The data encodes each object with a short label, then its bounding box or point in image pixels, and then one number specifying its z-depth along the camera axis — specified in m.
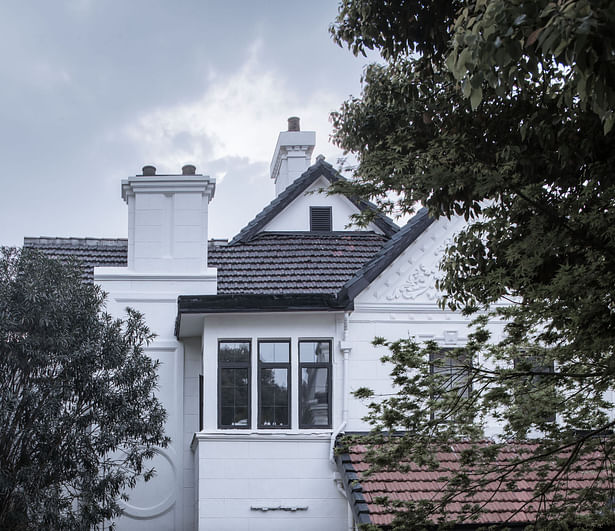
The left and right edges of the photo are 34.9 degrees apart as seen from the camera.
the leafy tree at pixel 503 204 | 8.30
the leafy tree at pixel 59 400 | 14.40
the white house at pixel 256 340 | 16.53
